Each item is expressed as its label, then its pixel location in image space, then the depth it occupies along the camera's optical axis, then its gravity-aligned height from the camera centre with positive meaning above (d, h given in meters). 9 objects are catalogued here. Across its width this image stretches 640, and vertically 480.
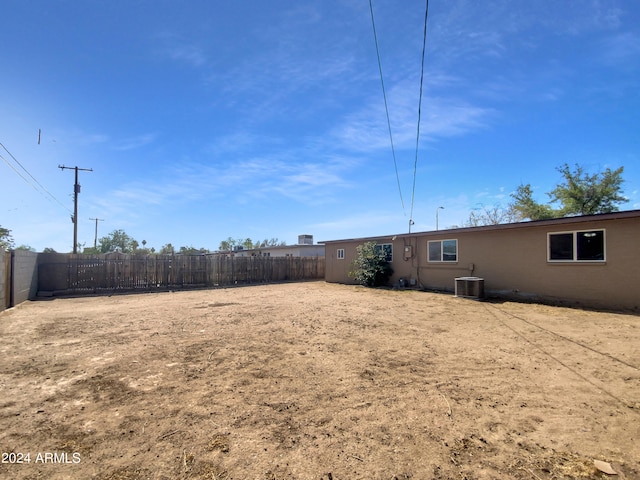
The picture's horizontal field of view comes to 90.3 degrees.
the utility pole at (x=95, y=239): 41.62 +2.19
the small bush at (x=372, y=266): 15.87 -0.41
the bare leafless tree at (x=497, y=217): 26.98 +3.83
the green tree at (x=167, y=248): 44.25 +1.25
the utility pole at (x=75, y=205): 22.72 +3.64
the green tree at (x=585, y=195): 21.34 +4.54
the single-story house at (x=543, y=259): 8.52 +0.02
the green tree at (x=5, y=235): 24.27 +1.56
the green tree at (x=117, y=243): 45.60 +2.00
